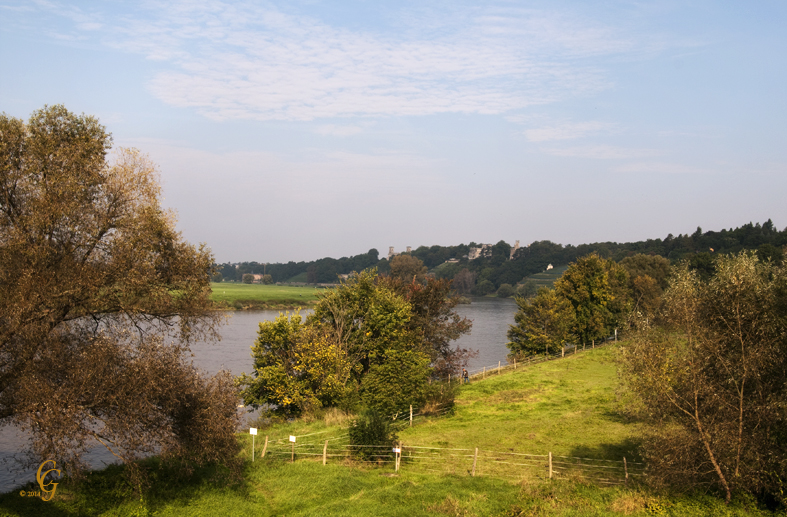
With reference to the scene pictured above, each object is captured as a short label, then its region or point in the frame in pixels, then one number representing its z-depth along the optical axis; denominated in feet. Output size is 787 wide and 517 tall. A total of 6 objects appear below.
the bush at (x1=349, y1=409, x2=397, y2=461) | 71.56
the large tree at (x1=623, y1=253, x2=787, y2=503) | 50.52
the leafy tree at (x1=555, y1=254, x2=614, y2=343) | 191.11
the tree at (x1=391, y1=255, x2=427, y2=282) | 270.03
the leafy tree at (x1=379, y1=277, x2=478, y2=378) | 150.10
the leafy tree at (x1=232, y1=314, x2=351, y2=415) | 96.32
